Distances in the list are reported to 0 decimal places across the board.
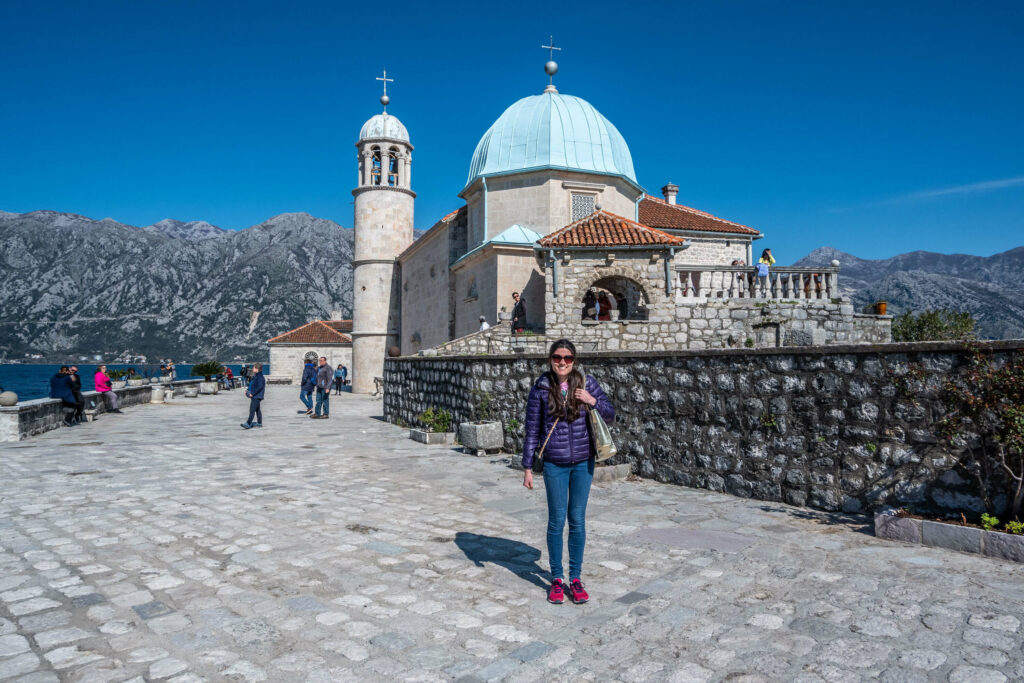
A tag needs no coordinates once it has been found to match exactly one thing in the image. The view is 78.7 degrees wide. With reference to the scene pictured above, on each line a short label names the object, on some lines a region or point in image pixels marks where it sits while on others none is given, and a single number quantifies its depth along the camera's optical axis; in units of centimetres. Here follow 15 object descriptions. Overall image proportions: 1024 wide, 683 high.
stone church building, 1664
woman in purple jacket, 405
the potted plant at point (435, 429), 1169
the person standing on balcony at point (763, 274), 1669
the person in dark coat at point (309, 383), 1869
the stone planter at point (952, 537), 436
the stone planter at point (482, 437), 1002
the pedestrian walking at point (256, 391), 1494
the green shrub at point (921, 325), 2850
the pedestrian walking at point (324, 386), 1808
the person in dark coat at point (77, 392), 1586
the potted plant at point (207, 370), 3866
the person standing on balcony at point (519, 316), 1917
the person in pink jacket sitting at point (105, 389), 1914
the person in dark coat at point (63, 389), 1554
